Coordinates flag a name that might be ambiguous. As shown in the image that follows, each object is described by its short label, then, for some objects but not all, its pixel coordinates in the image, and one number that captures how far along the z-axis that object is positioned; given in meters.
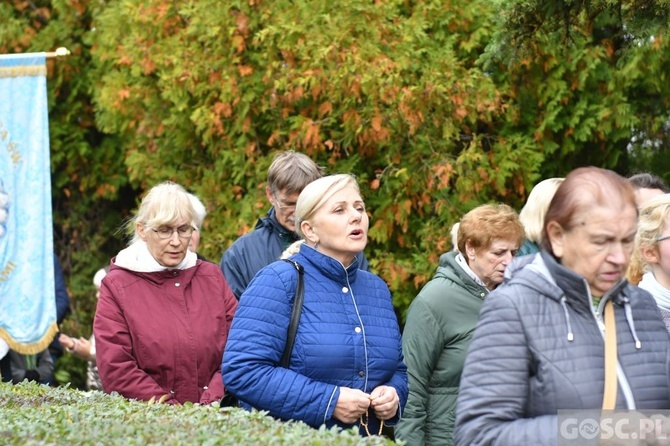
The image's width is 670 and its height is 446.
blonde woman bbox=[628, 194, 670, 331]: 5.11
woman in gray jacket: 3.47
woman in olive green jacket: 5.64
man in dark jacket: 6.54
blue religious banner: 8.23
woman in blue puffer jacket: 4.66
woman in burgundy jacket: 5.75
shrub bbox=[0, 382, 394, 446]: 4.03
